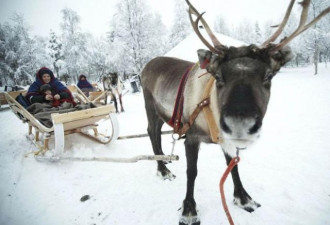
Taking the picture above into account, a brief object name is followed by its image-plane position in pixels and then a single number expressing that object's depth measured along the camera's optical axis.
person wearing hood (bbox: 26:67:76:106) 4.40
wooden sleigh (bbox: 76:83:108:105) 7.66
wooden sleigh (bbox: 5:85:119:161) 3.28
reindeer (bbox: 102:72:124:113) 10.08
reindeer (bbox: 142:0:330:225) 1.30
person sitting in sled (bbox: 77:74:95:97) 10.33
